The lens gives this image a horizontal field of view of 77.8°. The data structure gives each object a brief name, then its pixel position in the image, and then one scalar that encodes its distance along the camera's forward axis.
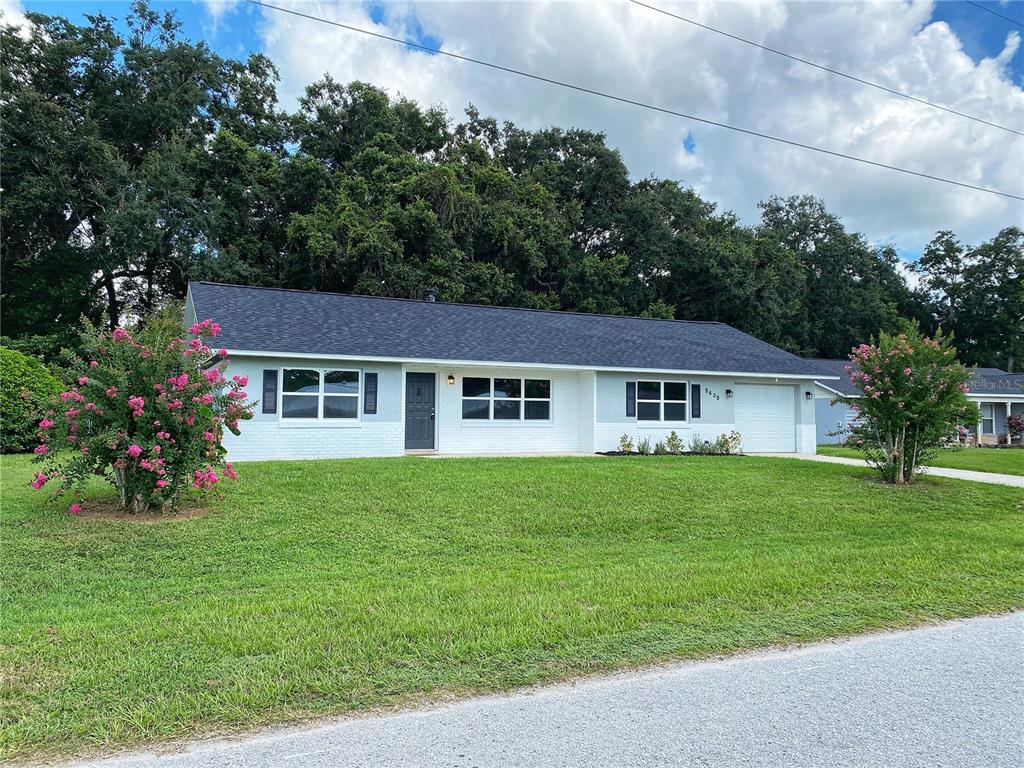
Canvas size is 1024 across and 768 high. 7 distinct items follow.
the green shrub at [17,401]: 14.14
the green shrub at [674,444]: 17.07
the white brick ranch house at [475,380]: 14.30
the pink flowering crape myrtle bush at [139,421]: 7.59
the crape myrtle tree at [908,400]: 11.77
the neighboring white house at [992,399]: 26.72
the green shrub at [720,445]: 17.41
